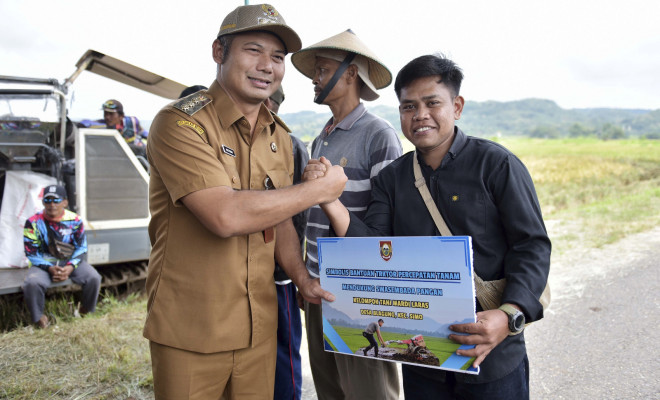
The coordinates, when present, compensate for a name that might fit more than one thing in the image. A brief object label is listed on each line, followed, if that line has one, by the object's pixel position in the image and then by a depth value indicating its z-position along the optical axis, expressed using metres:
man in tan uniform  1.75
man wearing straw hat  2.45
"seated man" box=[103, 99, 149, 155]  6.81
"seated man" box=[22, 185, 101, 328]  5.34
